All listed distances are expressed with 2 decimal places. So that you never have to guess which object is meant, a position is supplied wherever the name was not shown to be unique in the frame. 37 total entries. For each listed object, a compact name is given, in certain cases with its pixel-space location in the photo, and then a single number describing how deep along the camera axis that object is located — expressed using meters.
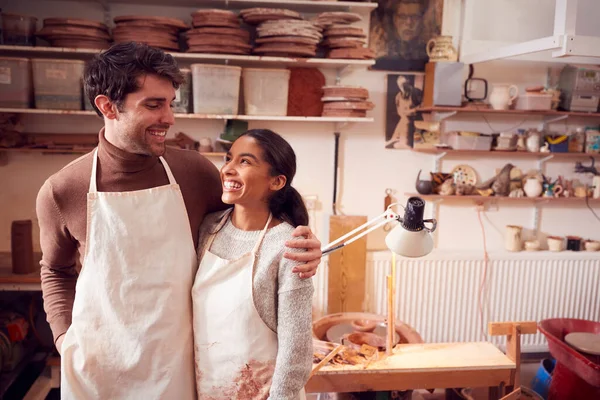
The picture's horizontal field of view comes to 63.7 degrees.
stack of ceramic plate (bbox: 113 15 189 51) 3.03
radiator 3.78
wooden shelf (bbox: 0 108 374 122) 3.05
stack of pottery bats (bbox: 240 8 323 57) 3.11
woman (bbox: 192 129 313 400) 1.35
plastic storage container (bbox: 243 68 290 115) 3.25
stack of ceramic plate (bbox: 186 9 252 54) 3.07
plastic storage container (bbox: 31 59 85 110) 3.04
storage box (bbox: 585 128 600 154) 3.89
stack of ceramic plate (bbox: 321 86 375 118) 3.28
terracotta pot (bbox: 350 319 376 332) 2.65
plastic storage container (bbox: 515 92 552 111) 3.63
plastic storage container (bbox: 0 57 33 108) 3.03
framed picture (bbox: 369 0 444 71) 3.65
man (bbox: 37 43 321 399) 1.42
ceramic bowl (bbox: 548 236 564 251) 3.94
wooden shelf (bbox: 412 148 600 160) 3.70
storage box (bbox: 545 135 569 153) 3.80
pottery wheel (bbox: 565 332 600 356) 2.83
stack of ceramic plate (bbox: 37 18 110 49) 3.00
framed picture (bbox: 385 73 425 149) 3.74
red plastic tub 2.71
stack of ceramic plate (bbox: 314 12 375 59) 3.20
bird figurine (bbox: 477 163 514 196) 3.88
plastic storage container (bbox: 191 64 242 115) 3.13
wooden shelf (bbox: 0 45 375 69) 3.02
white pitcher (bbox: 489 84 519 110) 3.61
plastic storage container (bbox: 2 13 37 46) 3.03
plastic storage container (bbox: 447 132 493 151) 3.65
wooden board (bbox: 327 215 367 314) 3.65
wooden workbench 2.15
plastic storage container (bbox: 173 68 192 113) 3.18
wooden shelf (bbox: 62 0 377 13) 3.23
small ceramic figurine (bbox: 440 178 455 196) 3.75
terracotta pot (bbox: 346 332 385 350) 2.48
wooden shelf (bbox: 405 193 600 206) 3.74
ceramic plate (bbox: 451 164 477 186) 3.92
